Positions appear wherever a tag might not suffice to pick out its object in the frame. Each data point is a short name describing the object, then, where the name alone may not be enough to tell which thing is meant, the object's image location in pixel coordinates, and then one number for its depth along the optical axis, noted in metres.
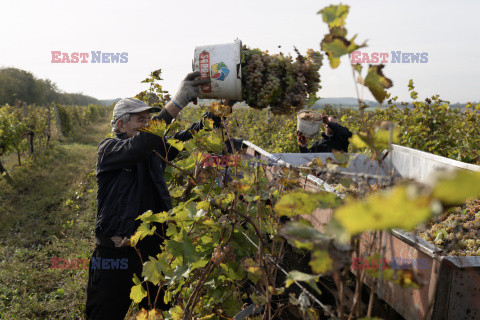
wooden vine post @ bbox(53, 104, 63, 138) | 16.83
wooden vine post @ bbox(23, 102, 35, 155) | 10.74
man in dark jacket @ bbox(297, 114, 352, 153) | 4.91
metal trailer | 1.65
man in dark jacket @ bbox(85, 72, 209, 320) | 2.19
